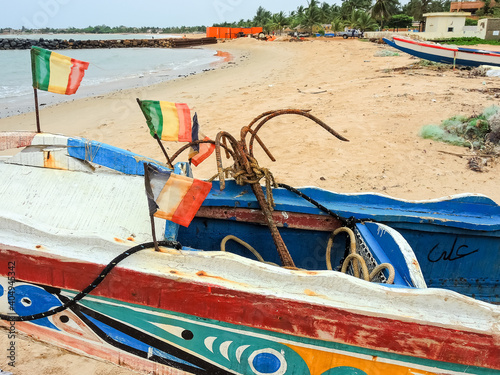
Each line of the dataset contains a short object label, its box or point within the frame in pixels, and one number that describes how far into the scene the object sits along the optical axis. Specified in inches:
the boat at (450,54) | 474.0
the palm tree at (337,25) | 1867.6
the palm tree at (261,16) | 2940.5
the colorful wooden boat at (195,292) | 60.5
